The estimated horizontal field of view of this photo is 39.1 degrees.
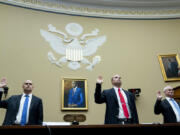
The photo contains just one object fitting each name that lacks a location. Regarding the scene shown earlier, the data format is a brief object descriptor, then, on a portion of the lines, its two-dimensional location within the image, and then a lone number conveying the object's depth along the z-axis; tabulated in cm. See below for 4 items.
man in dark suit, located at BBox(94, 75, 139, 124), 436
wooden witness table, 298
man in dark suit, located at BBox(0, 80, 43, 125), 449
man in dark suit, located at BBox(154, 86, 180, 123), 477
